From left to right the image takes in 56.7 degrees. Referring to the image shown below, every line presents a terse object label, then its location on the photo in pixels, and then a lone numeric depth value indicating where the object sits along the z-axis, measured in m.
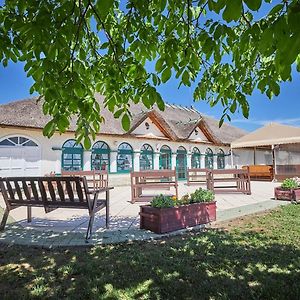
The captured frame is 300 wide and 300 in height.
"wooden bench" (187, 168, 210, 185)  11.72
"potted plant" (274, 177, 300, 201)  8.57
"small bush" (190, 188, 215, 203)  5.64
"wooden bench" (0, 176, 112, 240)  4.71
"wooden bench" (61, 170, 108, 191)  11.13
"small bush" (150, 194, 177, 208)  4.95
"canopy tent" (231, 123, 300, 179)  19.19
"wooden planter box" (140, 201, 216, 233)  4.84
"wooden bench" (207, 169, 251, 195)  10.71
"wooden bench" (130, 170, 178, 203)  8.70
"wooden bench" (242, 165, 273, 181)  20.02
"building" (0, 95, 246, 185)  13.77
